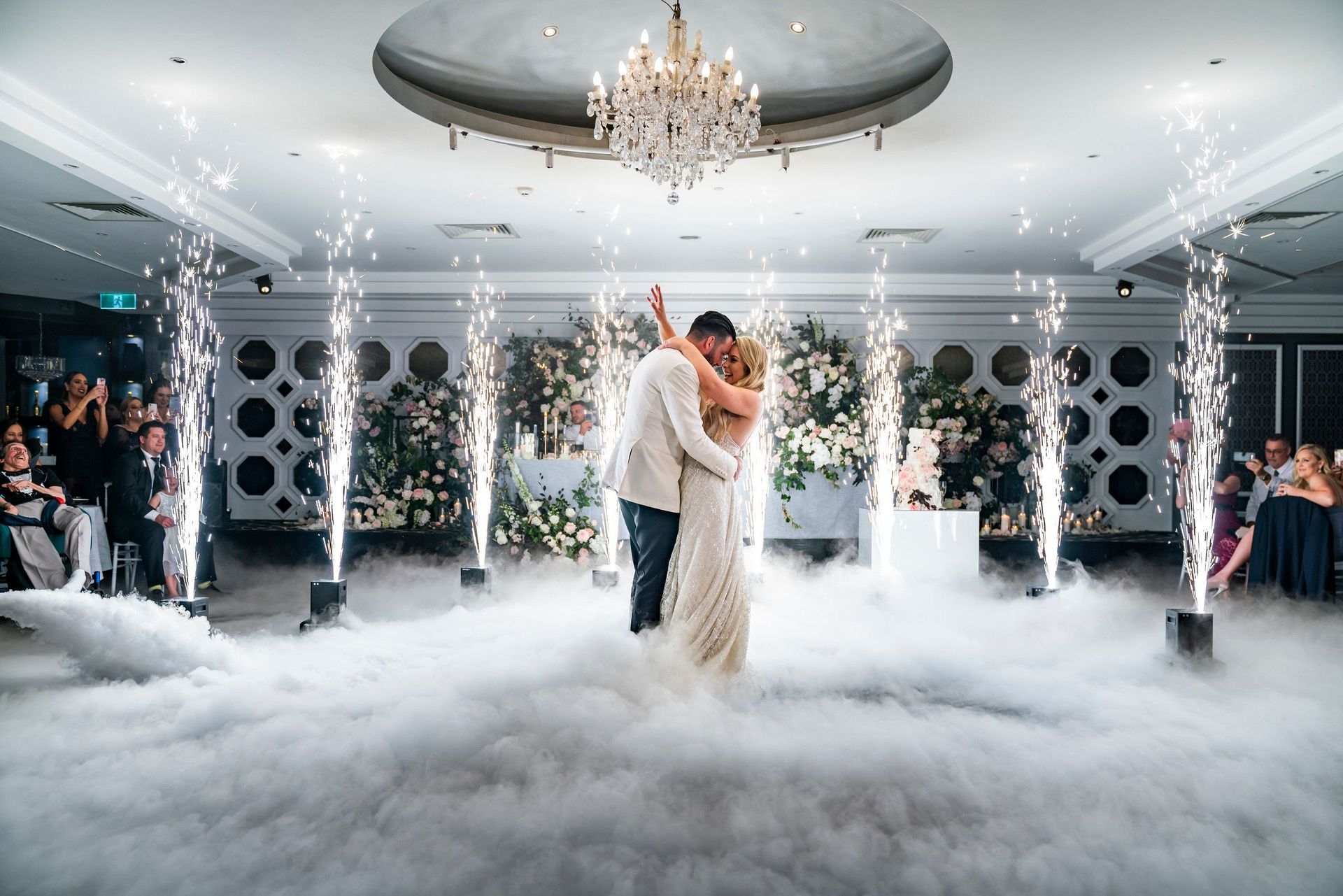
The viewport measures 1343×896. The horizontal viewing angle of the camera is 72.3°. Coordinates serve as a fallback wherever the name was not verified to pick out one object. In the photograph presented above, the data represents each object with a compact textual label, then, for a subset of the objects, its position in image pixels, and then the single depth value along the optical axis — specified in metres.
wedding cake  6.70
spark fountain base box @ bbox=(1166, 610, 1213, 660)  4.03
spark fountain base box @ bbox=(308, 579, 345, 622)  4.72
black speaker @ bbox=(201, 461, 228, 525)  6.98
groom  3.26
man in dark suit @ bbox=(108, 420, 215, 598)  5.79
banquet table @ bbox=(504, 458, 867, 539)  7.96
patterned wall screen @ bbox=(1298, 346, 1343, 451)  9.40
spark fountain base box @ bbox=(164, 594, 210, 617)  4.18
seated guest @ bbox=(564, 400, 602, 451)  8.42
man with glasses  6.73
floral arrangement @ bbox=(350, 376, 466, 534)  8.07
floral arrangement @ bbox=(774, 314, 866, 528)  7.76
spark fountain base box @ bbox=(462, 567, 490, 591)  5.40
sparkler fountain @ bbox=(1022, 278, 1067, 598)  8.58
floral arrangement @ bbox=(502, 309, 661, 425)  8.62
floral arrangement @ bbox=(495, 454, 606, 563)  6.88
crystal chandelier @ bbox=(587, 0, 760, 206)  3.75
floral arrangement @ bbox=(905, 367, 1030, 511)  8.15
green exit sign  9.07
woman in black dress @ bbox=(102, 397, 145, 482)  6.66
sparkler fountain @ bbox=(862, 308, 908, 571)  6.68
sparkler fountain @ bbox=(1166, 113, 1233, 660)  4.05
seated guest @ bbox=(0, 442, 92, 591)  5.39
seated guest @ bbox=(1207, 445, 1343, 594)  5.19
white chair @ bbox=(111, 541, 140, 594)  5.95
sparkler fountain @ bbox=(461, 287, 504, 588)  8.21
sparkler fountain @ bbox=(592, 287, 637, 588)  5.95
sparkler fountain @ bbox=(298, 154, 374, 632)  4.74
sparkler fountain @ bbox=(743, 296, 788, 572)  7.00
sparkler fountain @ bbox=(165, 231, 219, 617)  4.74
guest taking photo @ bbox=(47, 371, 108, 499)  7.07
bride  3.32
